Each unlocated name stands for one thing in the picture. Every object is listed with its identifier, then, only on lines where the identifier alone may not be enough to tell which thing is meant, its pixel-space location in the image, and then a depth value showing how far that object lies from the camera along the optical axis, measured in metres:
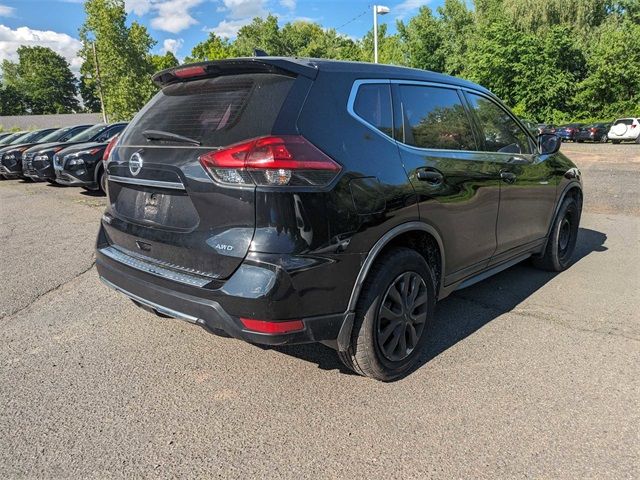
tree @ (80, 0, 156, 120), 35.50
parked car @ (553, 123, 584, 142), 32.22
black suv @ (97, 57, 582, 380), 2.38
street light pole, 18.02
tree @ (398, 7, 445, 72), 44.03
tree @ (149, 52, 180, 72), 86.71
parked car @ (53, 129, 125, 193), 10.38
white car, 29.27
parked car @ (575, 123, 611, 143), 31.67
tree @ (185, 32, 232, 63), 64.16
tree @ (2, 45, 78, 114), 92.00
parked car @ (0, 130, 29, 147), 18.48
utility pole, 37.19
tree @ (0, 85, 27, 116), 87.43
